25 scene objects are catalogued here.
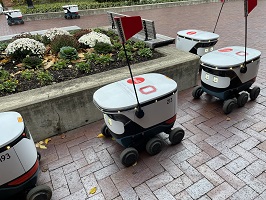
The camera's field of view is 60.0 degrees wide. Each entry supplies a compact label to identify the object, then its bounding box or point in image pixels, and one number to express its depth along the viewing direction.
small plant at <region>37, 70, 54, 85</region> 3.95
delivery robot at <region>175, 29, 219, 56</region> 4.82
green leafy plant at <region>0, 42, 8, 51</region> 5.69
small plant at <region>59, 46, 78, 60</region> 4.82
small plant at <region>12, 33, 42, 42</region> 5.98
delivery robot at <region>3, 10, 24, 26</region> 11.38
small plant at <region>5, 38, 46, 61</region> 4.92
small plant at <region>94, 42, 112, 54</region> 5.08
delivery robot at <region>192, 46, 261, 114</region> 3.61
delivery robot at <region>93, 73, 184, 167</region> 2.72
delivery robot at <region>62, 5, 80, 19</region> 12.37
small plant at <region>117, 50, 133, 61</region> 4.74
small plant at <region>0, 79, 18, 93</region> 3.75
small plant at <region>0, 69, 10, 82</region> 4.09
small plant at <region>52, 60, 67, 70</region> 4.47
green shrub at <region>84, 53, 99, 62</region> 4.69
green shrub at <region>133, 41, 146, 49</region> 5.22
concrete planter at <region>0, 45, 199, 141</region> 3.34
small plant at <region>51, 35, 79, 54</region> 5.17
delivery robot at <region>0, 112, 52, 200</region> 2.15
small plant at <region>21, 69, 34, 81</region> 4.09
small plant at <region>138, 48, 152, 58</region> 4.81
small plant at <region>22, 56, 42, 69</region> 4.58
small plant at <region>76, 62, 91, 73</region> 4.29
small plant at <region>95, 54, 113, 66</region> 4.56
